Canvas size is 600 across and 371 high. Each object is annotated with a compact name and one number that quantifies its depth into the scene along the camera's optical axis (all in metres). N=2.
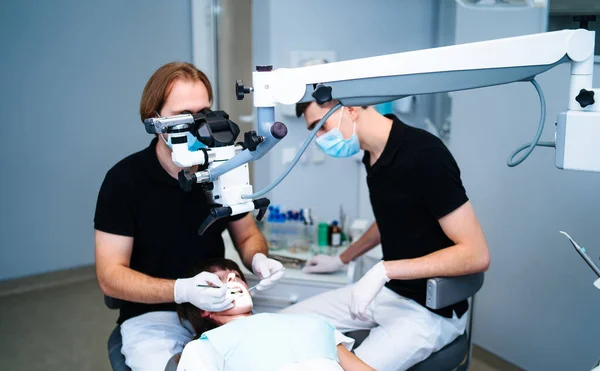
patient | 1.41
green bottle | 2.53
